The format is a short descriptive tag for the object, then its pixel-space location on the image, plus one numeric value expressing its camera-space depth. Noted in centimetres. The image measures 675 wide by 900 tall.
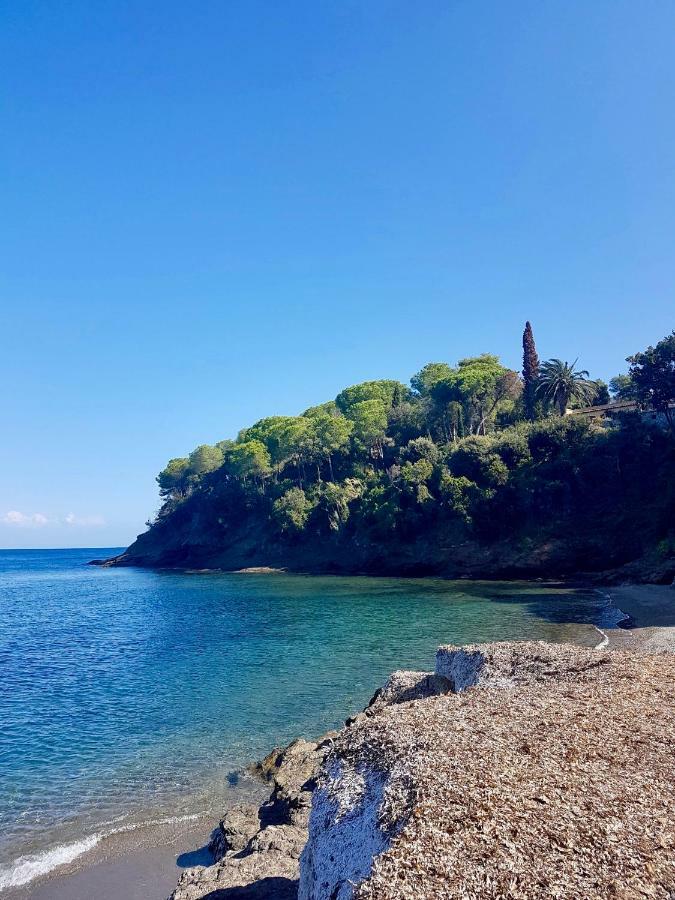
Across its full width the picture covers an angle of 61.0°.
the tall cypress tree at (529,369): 7288
